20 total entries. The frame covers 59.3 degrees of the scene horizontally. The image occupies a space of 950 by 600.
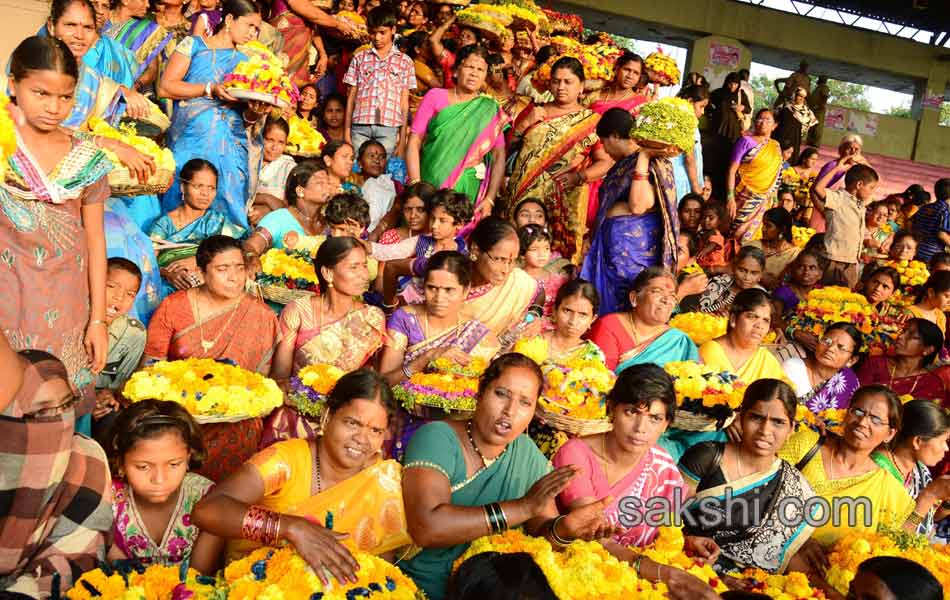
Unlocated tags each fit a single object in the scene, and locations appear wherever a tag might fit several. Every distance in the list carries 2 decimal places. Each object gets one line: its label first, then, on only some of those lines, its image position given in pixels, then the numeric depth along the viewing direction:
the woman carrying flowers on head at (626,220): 5.93
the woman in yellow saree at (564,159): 7.53
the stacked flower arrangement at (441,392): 3.82
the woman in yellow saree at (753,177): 9.86
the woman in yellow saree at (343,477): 2.88
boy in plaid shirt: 8.23
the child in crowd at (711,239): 8.12
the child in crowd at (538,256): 6.11
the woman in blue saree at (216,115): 5.97
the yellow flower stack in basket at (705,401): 4.18
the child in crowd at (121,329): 4.16
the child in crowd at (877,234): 10.38
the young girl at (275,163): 6.88
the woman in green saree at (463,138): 7.58
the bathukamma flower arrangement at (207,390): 3.55
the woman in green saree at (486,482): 2.80
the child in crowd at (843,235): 8.66
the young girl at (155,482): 3.03
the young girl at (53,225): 3.21
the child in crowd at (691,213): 8.13
